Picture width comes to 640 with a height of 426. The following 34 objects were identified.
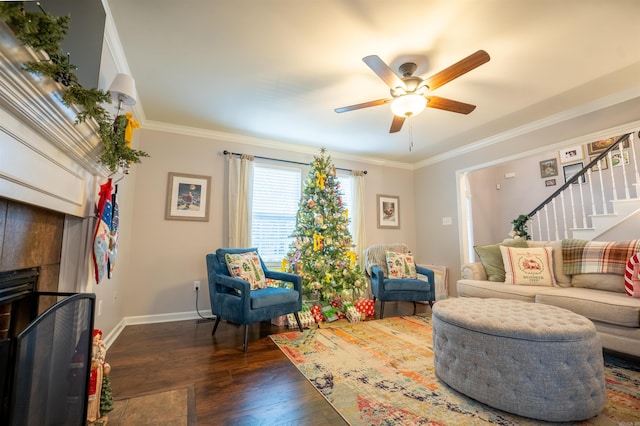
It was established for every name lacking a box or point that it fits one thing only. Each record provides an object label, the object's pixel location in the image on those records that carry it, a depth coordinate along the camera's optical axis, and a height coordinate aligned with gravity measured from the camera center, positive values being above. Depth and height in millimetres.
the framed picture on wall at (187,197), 3514 +546
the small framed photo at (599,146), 4602 +1518
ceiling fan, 1985 +1202
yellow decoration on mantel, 2020 +832
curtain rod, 3792 +1185
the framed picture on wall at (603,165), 4271 +1105
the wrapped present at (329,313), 3342 -928
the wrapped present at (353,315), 3306 -934
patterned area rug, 1498 -987
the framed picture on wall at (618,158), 4051 +1160
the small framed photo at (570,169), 4906 +1210
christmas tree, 3461 -74
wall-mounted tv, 1213 +1038
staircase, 3605 +494
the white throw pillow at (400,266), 3787 -400
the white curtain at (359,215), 4465 +375
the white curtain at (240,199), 3654 +532
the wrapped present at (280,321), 3167 -962
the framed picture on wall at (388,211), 4930 +476
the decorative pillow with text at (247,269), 2889 -326
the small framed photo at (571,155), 4852 +1473
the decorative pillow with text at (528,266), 2936 -327
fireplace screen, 793 -437
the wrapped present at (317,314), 3277 -910
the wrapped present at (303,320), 3094 -933
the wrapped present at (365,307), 3500 -889
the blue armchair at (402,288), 3482 -655
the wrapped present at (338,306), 3477 -866
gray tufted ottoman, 1437 -705
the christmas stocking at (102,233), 1801 +44
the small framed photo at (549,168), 5297 +1339
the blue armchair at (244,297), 2523 -575
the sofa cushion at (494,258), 3212 -261
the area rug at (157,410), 1463 -972
